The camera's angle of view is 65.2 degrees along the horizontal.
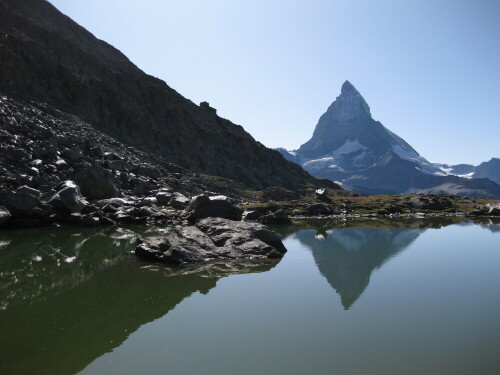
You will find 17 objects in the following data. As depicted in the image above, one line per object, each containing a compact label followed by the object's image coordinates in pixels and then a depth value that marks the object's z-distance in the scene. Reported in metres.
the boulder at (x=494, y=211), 90.56
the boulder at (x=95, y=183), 56.88
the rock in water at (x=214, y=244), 29.78
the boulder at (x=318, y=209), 86.44
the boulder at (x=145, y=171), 80.24
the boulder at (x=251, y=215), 62.91
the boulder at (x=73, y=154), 61.50
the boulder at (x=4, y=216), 40.57
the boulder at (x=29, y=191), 43.23
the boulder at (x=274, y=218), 64.44
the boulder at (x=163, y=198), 68.26
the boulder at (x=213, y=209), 48.53
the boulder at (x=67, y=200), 46.66
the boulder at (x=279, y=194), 116.06
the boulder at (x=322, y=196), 111.22
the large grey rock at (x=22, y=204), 42.38
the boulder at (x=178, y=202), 66.12
